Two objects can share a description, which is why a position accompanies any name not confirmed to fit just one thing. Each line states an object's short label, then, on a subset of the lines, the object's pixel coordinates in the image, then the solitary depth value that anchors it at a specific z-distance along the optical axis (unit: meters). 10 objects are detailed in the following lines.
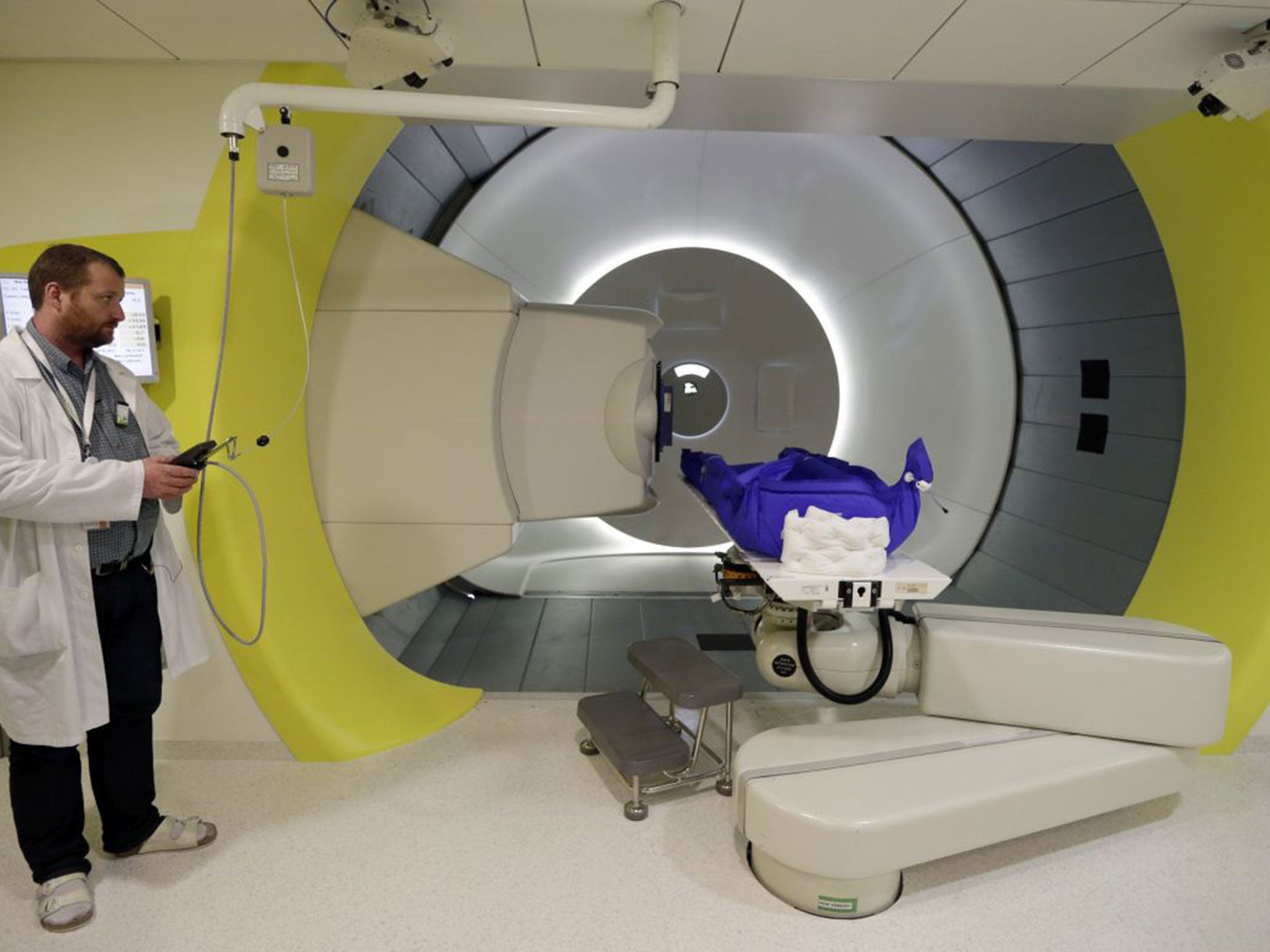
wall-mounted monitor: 1.96
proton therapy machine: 1.65
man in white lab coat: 1.48
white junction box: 1.84
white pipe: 1.78
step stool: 1.98
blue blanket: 1.74
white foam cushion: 1.65
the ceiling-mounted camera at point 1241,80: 1.91
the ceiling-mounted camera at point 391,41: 1.74
